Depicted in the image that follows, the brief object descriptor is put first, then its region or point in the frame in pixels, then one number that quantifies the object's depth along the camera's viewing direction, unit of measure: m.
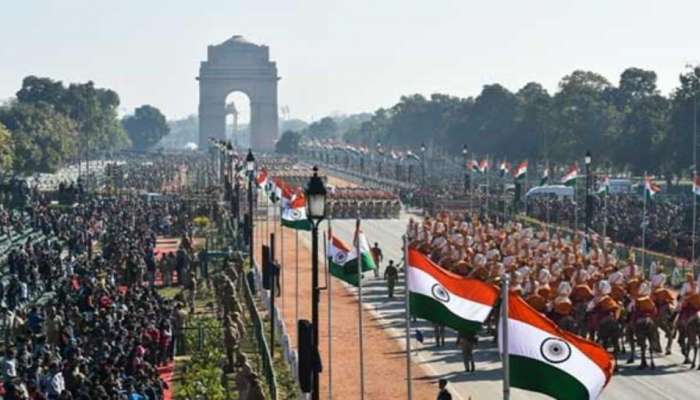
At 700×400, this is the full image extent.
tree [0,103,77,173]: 116.94
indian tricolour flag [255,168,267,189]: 65.94
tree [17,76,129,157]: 177.07
